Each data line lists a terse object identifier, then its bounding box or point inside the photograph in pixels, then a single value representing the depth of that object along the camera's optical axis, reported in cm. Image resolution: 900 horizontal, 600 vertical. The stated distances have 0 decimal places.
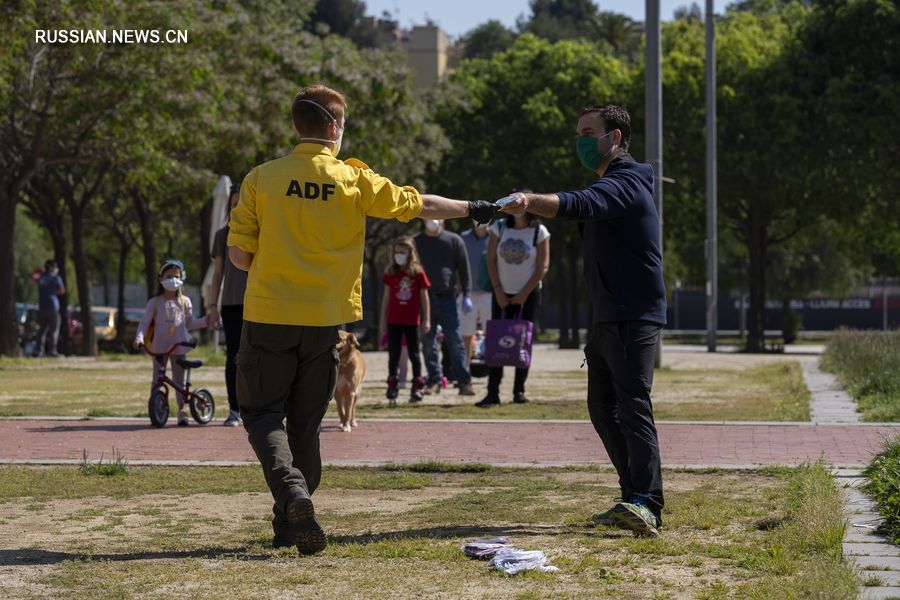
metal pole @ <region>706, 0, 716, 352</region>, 3509
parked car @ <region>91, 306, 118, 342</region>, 4478
